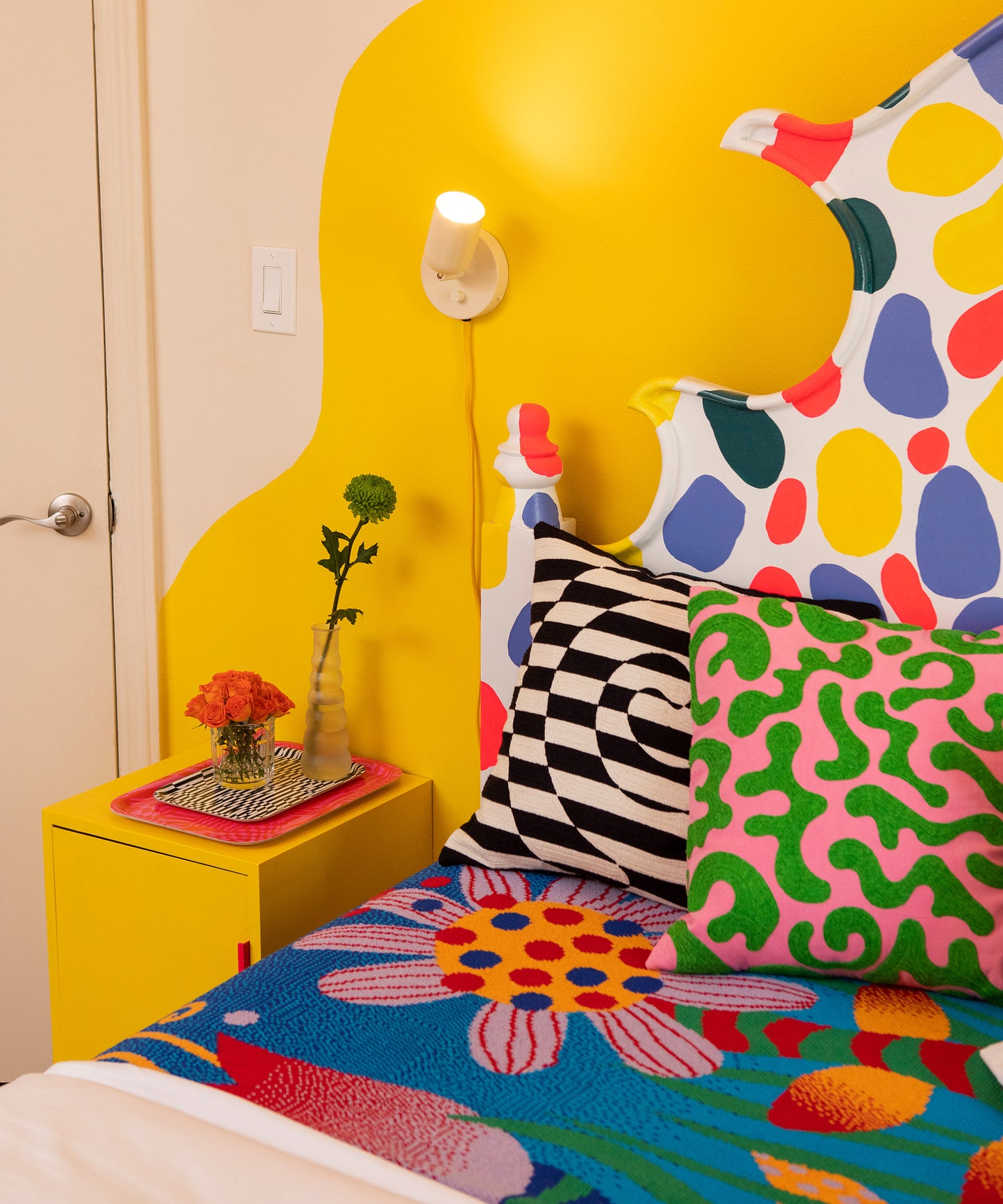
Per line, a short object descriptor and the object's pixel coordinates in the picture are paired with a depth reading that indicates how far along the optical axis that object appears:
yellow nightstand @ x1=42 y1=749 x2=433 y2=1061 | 1.49
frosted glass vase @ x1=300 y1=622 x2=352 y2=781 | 1.66
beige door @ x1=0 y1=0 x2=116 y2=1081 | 1.83
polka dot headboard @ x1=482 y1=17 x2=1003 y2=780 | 1.25
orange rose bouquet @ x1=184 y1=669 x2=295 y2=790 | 1.54
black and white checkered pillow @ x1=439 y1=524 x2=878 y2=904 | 1.25
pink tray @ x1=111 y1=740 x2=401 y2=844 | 1.51
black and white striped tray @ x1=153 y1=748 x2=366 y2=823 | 1.57
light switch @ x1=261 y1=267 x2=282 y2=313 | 1.83
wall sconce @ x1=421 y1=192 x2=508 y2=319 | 1.51
